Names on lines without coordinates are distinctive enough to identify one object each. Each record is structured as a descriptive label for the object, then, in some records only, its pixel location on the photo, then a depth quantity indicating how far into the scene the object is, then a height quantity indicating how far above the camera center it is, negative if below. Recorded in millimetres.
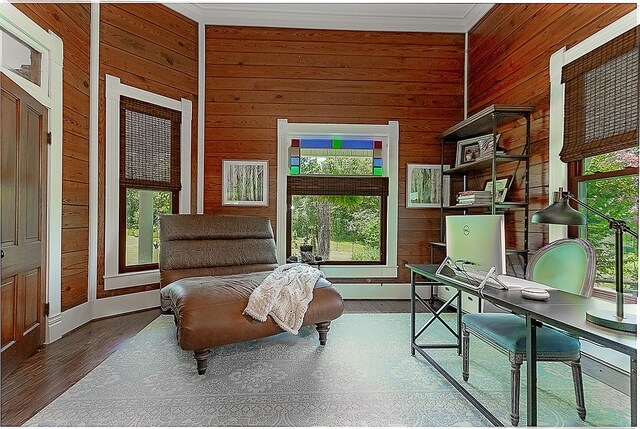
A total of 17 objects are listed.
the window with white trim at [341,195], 4488 +227
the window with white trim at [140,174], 3703 +416
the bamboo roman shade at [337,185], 4500 +354
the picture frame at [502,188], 3504 +264
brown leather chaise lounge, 2348 -550
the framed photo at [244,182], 4395 +373
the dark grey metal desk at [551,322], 1181 -402
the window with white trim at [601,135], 2309 +568
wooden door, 2355 -79
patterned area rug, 1871 -1056
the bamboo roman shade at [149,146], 3793 +728
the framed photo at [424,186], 4543 +353
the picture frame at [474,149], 3596 +711
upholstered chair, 1757 -613
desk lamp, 1250 -79
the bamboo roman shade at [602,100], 2262 +795
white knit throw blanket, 2488 -617
